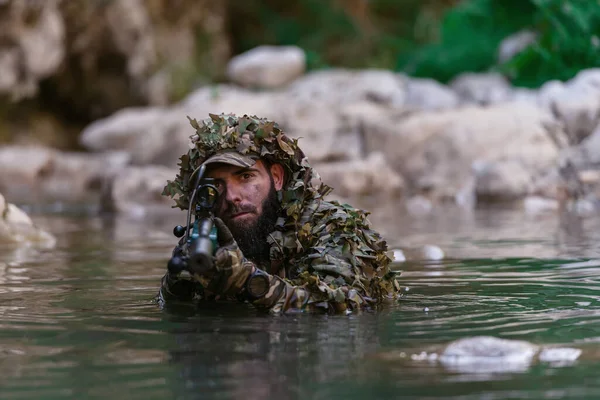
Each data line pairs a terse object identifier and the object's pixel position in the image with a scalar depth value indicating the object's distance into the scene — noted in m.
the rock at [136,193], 15.45
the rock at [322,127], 19.41
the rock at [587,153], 15.49
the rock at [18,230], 9.69
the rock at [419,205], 14.41
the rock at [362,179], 17.67
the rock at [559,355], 3.81
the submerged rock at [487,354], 3.72
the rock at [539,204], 14.24
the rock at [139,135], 20.11
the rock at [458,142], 16.98
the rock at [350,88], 21.03
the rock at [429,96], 20.94
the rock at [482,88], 20.66
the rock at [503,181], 15.72
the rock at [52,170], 21.39
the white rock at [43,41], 21.48
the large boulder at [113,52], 21.98
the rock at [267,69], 23.97
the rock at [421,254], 8.10
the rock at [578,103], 16.45
